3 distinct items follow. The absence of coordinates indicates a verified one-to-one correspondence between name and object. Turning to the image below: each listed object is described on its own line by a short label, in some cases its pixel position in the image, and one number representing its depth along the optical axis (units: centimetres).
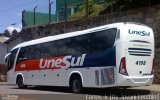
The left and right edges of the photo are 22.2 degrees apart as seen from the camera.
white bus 1769
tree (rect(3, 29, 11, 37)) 5462
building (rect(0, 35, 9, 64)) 4575
